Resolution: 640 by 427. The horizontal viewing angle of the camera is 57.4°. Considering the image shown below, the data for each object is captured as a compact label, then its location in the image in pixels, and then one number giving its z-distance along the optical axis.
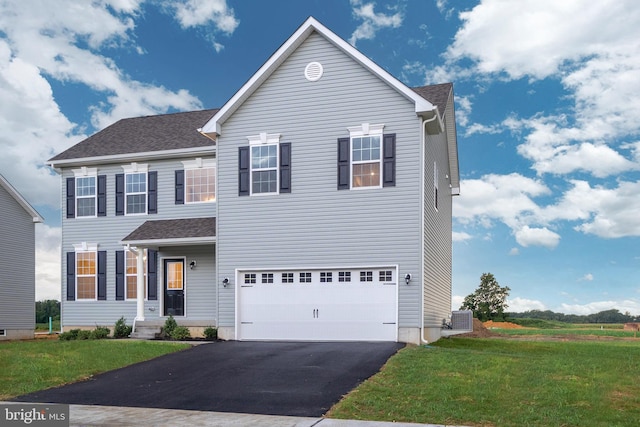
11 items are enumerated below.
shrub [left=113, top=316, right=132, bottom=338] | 21.52
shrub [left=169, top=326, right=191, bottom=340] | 19.75
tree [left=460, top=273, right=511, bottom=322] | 41.97
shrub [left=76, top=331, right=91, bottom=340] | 21.64
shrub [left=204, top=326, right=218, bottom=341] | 19.41
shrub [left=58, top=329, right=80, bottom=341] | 22.06
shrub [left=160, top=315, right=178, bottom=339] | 20.25
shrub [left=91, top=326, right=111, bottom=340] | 21.42
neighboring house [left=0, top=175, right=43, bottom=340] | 27.69
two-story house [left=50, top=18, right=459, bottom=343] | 17.83
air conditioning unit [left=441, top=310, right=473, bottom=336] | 26.34
